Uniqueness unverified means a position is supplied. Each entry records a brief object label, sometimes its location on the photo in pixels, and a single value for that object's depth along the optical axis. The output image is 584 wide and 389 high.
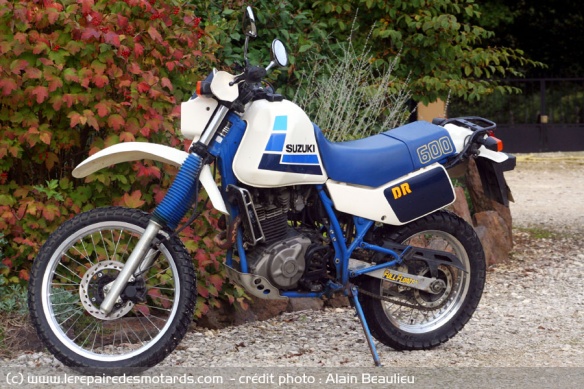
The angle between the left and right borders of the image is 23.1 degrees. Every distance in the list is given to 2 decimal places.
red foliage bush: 7.00
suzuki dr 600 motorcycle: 6.36
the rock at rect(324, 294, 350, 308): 8.43
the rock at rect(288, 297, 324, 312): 8.26
